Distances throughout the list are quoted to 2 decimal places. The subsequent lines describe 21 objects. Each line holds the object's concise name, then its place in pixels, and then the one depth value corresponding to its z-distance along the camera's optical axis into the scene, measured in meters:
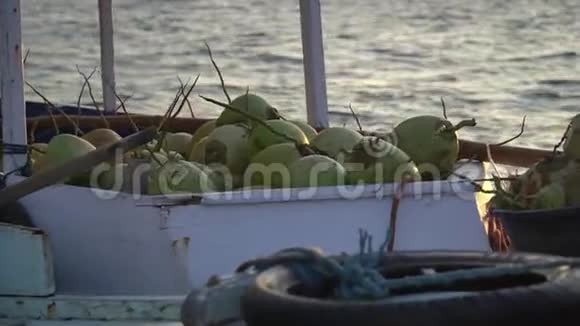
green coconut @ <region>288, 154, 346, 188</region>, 6.26
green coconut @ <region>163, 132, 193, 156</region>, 7.30
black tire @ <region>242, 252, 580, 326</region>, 3.48
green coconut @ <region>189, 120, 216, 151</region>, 7.26
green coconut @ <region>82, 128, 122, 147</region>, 7.19
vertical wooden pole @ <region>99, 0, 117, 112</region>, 8.61
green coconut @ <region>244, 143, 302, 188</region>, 6.37
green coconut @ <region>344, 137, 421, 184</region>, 6.29
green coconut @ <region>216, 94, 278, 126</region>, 7.03
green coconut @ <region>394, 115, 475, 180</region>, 6.63
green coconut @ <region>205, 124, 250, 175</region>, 6.71
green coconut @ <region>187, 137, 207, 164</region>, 6.82
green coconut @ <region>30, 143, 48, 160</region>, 6.91
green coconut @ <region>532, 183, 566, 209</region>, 5.71
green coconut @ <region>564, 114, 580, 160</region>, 5.90
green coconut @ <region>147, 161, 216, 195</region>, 6.42
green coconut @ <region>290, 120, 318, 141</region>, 6.94
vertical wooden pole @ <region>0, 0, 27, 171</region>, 6.55
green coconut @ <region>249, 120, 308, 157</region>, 6.66
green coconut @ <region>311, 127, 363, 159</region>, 6.59
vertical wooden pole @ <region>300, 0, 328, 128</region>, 7.67
